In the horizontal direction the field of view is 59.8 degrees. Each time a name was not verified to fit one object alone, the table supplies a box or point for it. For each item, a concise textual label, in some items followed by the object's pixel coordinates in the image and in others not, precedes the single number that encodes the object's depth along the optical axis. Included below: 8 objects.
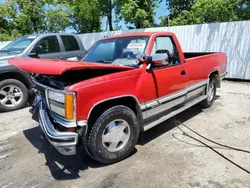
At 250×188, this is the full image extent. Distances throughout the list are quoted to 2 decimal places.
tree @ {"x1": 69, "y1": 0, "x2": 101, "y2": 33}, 22.91
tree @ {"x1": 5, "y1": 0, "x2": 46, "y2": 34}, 23.64
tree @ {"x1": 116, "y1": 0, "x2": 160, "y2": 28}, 16.08
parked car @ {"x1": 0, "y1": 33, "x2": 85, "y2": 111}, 5.59
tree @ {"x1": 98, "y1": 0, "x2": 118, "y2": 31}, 22.12
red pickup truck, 2.70
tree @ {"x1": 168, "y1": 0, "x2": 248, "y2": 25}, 16.68
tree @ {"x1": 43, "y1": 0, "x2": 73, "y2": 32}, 23.38
